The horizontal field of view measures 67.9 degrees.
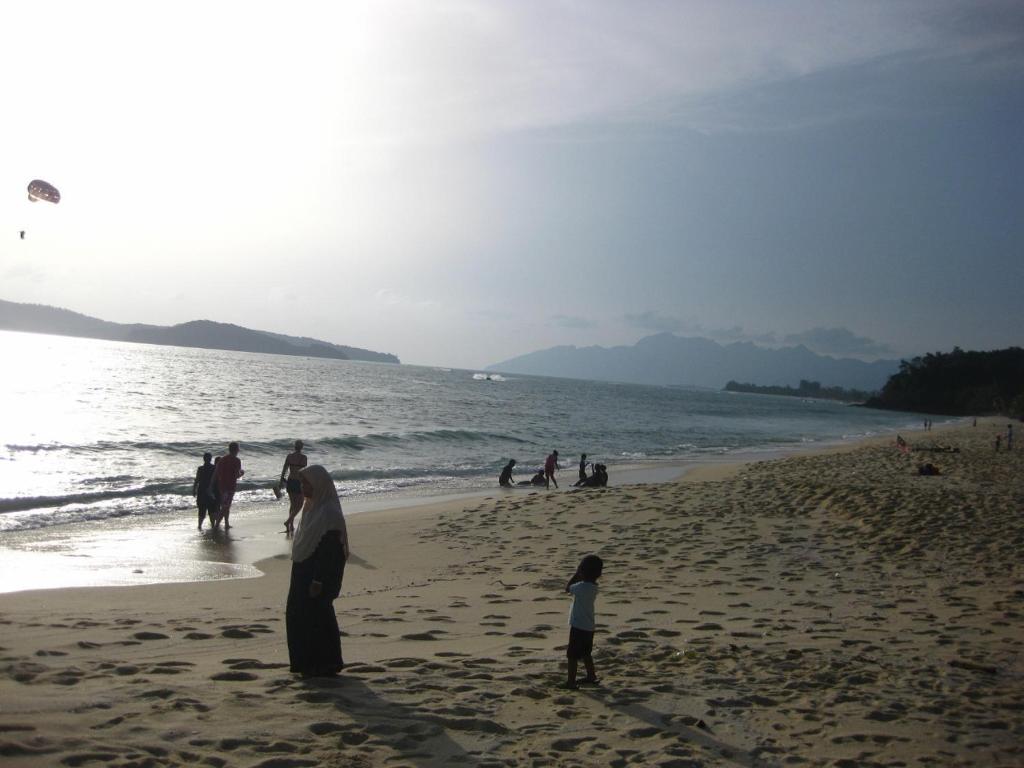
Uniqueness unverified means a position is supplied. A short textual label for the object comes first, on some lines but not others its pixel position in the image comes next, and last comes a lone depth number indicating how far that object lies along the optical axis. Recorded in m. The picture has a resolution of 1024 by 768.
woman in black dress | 5.34
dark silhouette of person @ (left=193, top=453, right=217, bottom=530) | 13.57
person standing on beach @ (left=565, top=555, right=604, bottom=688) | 5.29
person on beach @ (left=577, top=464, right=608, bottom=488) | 19.36
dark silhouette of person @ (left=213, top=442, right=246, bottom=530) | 13.56
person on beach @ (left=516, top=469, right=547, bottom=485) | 21.12
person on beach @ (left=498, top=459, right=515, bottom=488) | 21.44
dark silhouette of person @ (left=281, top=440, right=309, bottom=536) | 12.12
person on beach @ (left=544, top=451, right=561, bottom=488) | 20.86
